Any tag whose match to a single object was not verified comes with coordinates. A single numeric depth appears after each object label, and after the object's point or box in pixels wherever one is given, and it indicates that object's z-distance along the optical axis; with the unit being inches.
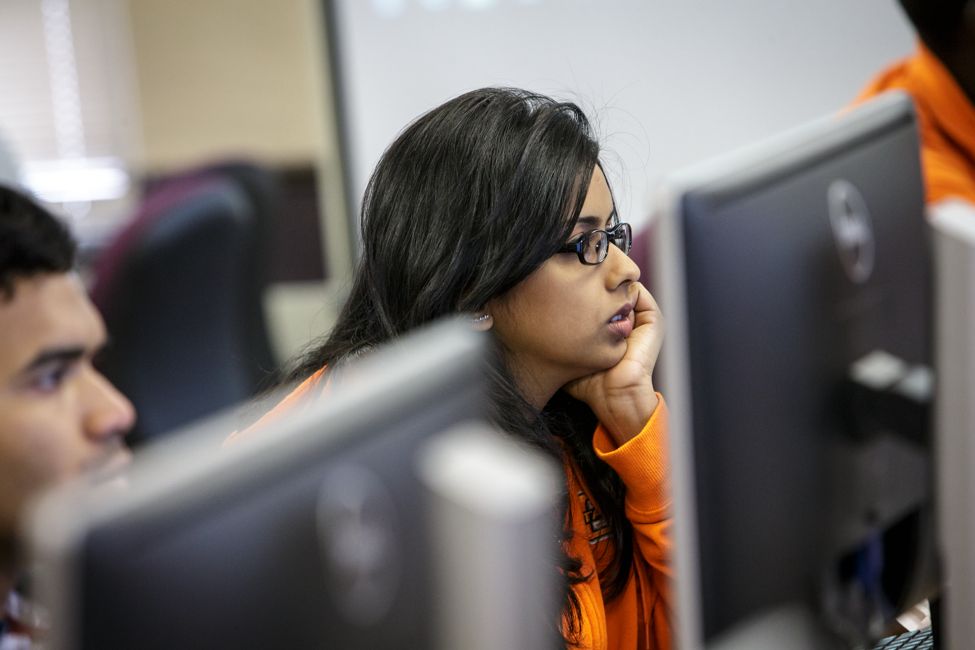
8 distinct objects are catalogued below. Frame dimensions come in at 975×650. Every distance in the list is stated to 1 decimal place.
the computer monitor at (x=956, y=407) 83.4
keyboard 95.9
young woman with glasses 99.7
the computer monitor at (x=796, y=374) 82.1
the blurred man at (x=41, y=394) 90.2
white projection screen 192.2
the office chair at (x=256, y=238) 192.6
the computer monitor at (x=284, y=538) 74.9
